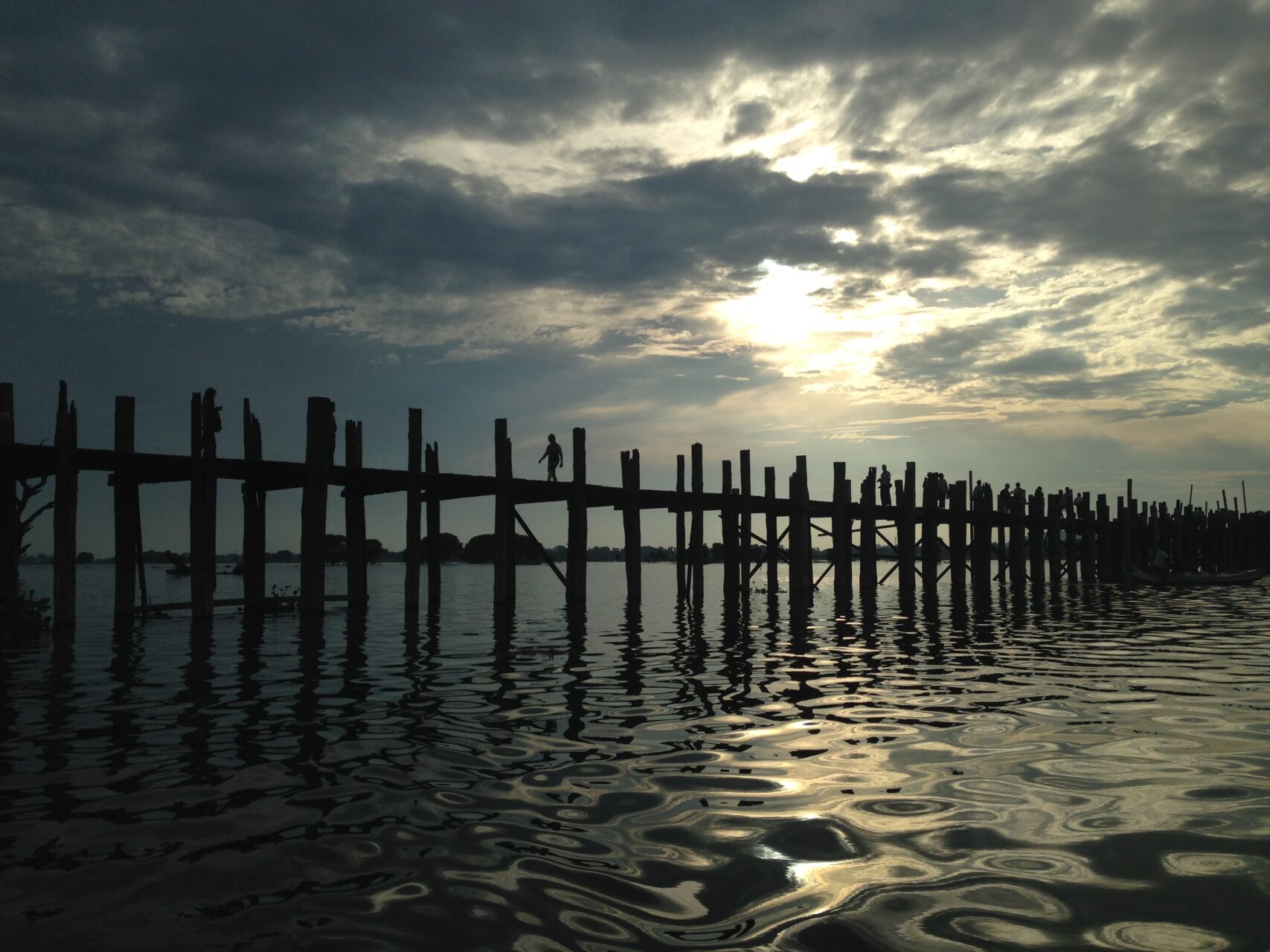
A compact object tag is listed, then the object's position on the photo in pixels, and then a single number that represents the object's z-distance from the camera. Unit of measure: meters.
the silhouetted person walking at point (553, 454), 23.28
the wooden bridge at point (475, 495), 16.67
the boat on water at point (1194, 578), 36.78
